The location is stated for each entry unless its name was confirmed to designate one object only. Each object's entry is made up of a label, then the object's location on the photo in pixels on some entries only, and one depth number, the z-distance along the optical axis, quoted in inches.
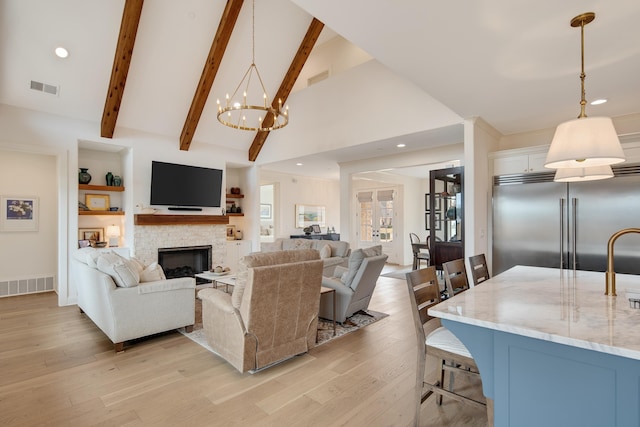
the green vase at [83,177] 227.9
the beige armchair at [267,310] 105.9
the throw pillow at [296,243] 258.4
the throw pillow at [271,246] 278.9
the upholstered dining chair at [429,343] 76.0
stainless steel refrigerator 136.3
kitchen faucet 65.9
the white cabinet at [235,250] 300.0
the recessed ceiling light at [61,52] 178.1
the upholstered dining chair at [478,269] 105.0
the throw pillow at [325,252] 234.7
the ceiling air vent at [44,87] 185.2
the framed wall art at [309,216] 397.4
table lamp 237.2
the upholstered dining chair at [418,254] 286.8
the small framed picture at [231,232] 323.6
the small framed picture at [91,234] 231.0
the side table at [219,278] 177.5
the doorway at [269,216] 380.8
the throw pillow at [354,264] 157.0
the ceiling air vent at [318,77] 299.2
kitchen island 47.8
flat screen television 242.5
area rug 142.5
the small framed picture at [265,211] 386.9
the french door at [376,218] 389.4
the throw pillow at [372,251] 163.6
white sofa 129.6
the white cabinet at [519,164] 163.3
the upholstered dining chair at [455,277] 92.9
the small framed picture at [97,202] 233.1
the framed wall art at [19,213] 226.4
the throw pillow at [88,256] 145.5
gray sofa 225.6
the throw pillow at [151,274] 146.6
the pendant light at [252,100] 242.5
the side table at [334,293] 149.0
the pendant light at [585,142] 67.2
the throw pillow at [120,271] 132.0
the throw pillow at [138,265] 149.8
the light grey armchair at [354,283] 156.9
